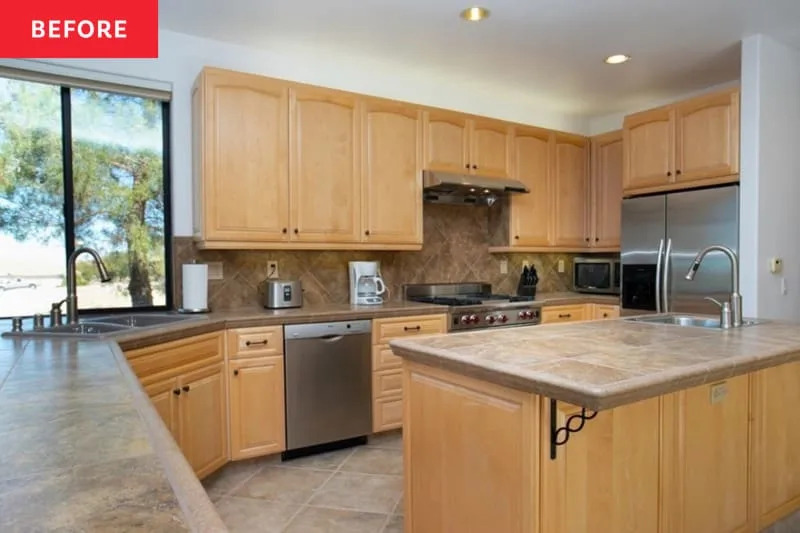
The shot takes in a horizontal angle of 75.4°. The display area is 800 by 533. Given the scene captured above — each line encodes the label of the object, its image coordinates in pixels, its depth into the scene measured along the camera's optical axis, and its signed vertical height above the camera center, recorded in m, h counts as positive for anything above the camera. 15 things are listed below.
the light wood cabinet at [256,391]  2.87 -0.76
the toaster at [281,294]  3.27 -0.23
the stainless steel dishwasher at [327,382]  3.02 -0.75
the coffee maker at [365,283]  3.57 -0.18
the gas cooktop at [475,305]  3.59 -0.35
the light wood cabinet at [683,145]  3.39 +0.78
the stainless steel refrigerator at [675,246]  3.36 +0.07
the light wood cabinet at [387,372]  3.29 -0.74
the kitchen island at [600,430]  1.45 -0.58
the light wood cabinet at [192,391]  2.32 -0.66
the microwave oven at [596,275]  4.54 -0.17
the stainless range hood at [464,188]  3.67 +0.51
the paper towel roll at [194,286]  3.06 -0.17
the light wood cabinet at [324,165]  3.27 +0.59
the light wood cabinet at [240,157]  3.00 +0.60
